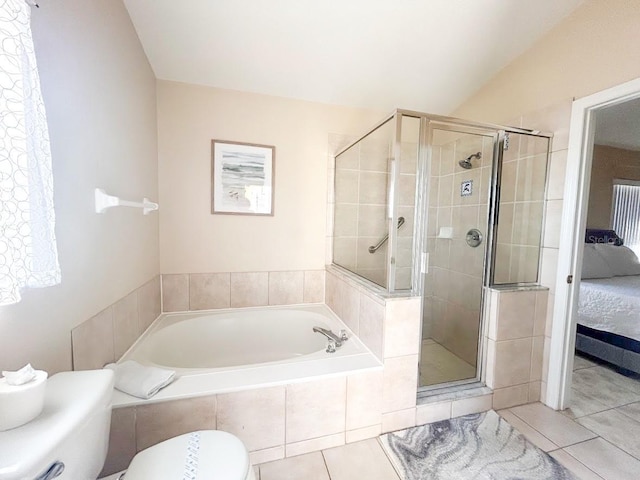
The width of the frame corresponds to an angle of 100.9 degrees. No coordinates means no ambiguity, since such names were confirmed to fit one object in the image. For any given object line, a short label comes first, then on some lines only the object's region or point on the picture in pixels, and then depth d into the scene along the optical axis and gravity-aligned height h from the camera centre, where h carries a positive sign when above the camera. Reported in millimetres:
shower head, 1935 +470
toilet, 541 -561
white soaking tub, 1304 -792
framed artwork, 2123 +337
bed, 2113 -735
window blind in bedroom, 3664 +259
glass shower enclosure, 1587 +39
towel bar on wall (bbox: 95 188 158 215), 1195 +63
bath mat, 1248 -1169
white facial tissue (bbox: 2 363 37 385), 603 -381
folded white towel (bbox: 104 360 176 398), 1163 -747
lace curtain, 595 +119
